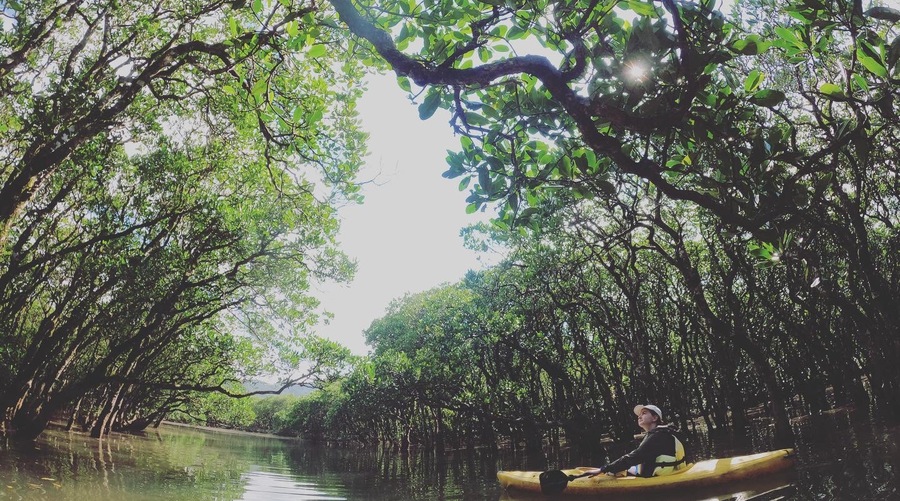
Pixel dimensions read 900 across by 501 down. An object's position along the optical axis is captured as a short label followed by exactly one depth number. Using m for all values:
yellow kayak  8.10
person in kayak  8.45
